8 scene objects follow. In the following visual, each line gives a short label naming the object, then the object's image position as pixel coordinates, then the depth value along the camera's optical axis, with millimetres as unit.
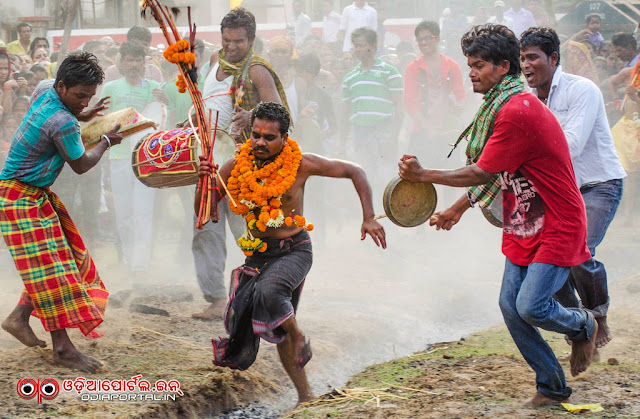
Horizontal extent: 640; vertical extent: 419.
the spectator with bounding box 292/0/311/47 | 13242
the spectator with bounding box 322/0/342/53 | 13453
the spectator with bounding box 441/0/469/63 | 14102
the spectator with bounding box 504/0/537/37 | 13344
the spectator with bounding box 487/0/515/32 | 13367
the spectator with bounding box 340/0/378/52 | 12938
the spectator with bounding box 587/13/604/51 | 12914
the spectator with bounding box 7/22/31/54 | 11758
